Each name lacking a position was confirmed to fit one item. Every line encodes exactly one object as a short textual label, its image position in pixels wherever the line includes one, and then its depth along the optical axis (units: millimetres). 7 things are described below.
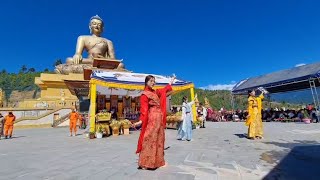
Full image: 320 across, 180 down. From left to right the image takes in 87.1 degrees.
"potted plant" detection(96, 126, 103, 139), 6838
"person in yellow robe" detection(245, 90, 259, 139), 5867
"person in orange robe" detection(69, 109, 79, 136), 7603
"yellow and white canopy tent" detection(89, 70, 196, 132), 6847
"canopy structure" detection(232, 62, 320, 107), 10023
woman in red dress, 2941
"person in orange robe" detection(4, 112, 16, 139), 7641
